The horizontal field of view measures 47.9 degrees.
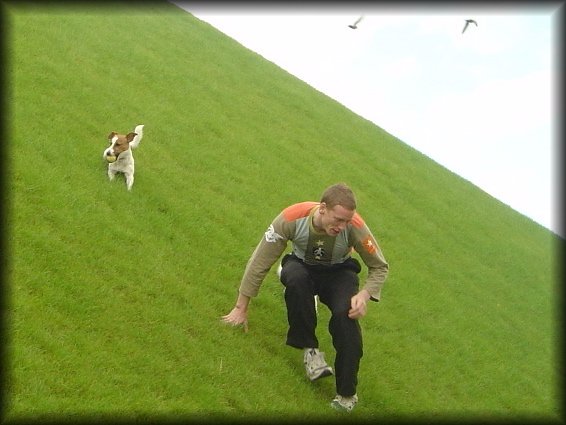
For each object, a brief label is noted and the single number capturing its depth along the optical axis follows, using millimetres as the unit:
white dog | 8930
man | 6359
